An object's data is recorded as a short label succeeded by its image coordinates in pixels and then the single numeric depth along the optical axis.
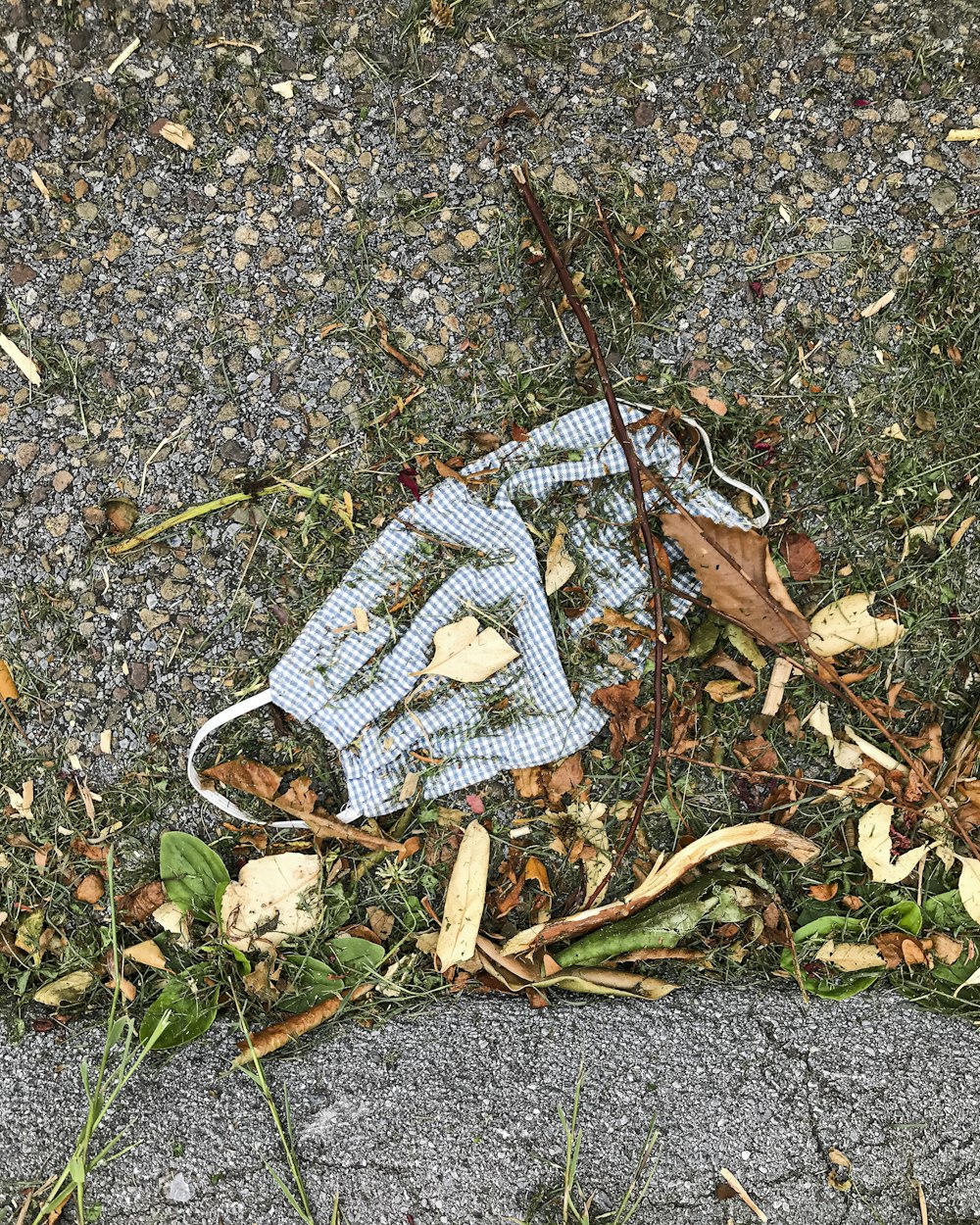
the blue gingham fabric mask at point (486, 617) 0.48
